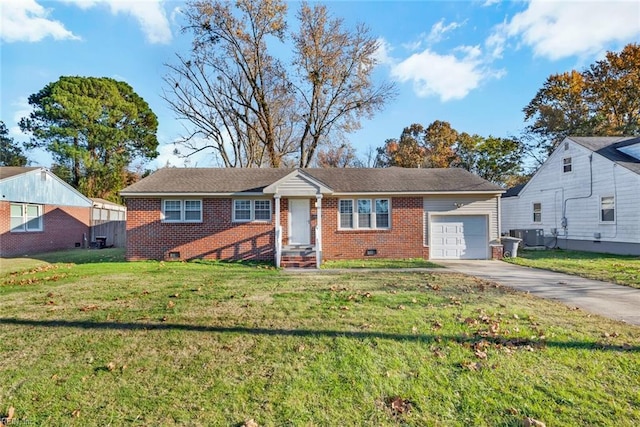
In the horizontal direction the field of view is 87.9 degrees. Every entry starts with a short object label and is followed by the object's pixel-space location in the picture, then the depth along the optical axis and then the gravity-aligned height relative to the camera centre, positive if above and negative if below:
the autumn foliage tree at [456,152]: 34.84 +8.10
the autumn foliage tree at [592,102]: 28.91 +11.28
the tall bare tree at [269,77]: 23.33 +11.43
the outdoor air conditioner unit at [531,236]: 19.45 -0.70
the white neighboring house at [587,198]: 14.92 +1.37
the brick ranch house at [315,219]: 13.70 +0.27
